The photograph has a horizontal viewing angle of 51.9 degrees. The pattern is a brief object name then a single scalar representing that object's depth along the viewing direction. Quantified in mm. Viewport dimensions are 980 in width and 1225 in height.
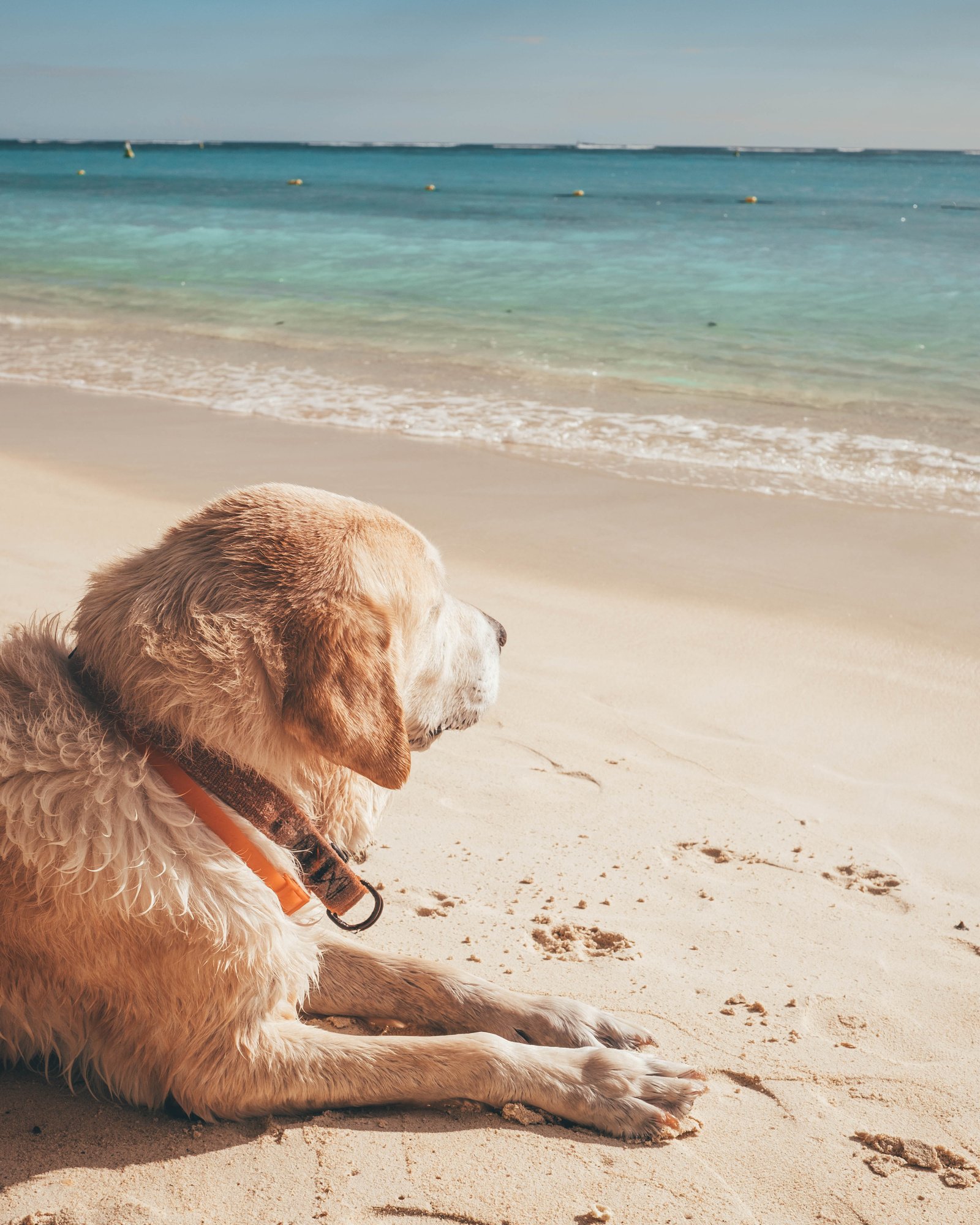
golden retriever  2223
